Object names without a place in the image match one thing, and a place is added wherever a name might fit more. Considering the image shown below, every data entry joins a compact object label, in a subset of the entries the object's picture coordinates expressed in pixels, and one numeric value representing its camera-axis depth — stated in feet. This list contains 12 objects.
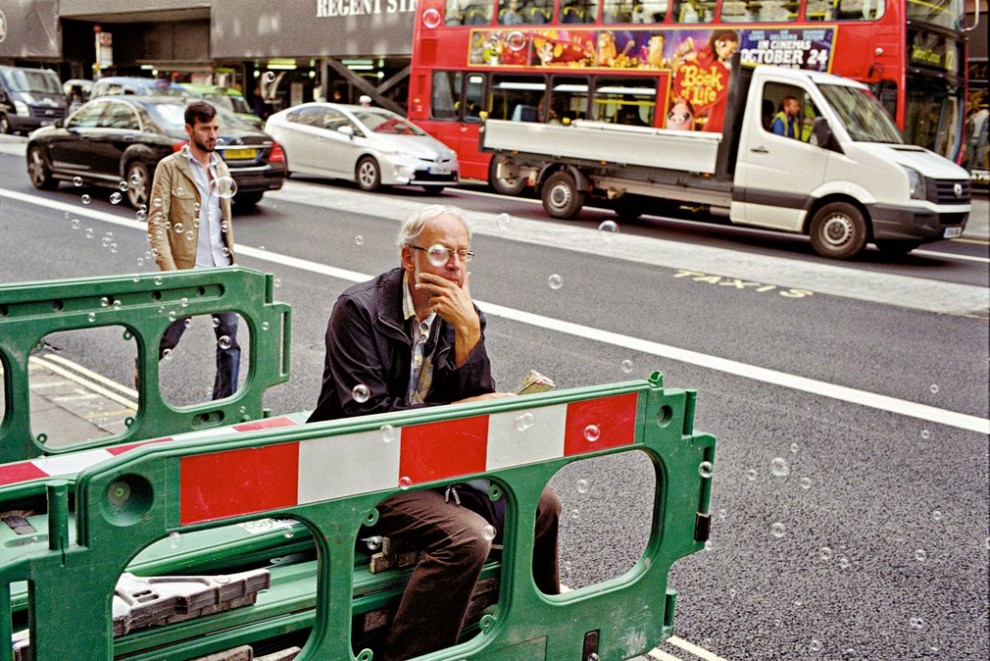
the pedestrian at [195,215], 18.03
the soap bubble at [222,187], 18.73
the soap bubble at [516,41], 52.18
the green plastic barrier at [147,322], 11.51
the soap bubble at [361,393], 9.72
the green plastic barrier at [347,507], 6.40
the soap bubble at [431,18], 37.27
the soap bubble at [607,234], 45.29
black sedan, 33.76
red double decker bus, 45.78
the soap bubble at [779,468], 17.39
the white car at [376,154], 48.96
